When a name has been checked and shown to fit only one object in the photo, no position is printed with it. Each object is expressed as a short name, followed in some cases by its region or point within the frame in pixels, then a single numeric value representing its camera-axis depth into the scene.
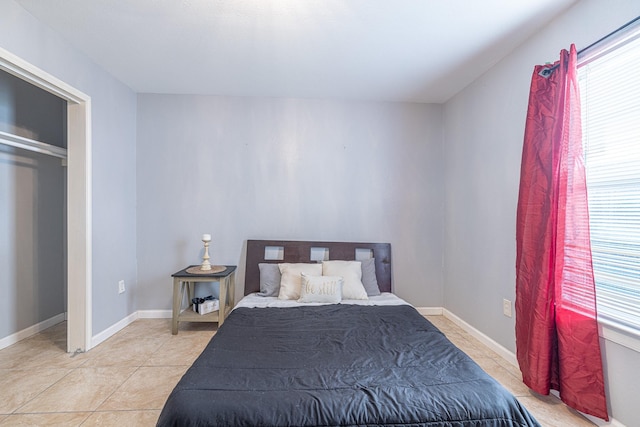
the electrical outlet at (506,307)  2.42
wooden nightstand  2.90
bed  1.26
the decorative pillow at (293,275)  2.89
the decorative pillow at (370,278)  3.11
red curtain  1.69
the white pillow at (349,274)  2.89
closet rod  2.27
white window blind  1.56
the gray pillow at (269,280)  3.04
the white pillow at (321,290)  2.72
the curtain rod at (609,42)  1.55
